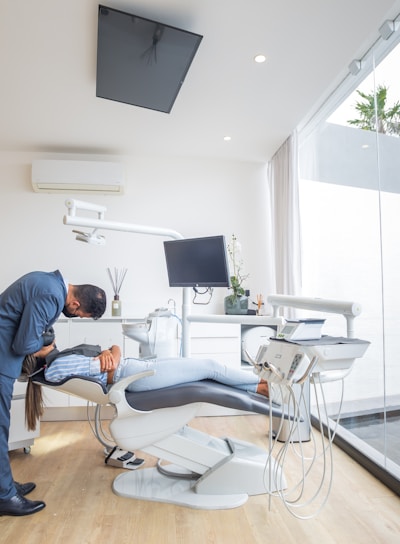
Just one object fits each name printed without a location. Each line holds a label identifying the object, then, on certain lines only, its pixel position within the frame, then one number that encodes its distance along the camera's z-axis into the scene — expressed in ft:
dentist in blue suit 6.00
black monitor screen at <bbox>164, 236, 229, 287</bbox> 7.58
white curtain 10.84
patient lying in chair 6.35
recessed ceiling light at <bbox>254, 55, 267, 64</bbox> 7.55
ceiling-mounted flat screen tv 6.51
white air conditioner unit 11.87
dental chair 6.16
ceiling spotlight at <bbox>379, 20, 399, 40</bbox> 6.68
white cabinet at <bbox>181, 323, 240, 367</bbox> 11.00
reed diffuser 12.32
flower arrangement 12.57
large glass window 6.88
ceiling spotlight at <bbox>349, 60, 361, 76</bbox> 7.93
